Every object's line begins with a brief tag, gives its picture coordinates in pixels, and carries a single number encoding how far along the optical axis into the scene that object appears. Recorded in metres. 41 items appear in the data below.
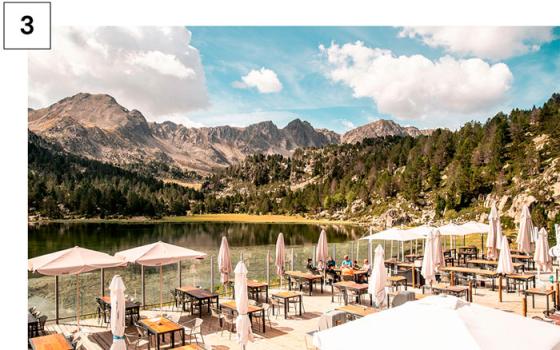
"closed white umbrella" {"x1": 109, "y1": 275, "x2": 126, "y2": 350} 7.51
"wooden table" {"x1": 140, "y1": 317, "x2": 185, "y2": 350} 8.83
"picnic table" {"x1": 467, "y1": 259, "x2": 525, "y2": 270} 16.98
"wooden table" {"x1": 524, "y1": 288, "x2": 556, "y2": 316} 11.85
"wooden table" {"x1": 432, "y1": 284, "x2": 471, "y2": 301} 12.82
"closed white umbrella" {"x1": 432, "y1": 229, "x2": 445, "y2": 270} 13.47
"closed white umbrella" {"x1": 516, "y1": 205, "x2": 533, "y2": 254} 16.03
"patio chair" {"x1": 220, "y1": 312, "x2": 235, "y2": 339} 10.22
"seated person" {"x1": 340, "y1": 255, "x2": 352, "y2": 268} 17.80
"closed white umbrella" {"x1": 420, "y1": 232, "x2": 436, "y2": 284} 12.07
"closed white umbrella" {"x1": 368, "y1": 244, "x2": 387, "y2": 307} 10.17
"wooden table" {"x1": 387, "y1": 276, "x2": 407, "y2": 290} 14.93
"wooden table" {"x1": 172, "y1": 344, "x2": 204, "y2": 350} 7.97
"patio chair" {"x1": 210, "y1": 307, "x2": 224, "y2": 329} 11.17
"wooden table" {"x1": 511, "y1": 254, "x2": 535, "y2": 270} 19.19
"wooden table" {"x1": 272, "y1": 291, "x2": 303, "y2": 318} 11.95
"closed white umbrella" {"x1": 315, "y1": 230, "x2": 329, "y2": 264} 16.36
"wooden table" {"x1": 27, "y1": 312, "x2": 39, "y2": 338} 9.62
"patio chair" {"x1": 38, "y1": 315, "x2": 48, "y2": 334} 10.31
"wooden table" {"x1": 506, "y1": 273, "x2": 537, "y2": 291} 14.09
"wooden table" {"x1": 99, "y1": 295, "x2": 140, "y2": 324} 11.09
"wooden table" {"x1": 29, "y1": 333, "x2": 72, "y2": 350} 7.96
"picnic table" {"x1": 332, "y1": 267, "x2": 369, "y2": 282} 16.19
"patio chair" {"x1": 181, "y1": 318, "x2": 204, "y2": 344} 9.24
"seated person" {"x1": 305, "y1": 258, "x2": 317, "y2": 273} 17.84
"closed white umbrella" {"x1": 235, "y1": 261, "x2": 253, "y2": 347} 8.24
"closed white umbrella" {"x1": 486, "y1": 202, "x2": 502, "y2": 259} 16.11
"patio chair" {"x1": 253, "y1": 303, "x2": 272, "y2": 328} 10.79
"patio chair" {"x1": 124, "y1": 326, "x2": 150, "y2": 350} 9.40
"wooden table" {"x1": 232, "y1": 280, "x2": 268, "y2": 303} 13.75
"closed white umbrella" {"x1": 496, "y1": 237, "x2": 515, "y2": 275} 12.41
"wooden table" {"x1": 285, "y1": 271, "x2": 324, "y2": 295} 15.02
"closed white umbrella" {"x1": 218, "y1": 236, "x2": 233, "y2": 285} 13.77
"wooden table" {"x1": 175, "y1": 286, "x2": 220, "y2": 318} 12.16
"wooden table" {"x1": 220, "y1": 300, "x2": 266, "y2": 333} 10.48
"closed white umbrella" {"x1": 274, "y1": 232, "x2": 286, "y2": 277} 15.52
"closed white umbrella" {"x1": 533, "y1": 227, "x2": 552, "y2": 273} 13.82
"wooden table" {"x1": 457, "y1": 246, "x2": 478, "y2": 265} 21.67
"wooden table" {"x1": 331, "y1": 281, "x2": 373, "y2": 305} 13.07
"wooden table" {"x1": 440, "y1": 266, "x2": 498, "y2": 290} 15.23
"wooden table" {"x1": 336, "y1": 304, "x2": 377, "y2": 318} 9.95
